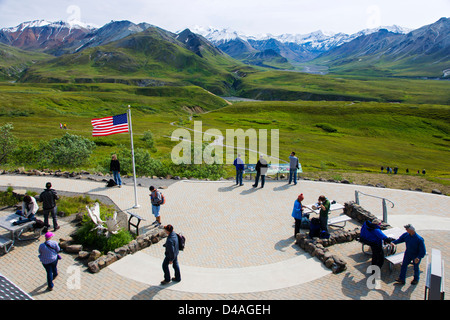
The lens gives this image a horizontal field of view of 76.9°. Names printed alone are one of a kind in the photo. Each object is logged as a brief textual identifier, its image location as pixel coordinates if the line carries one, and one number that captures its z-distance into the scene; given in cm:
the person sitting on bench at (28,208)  1293
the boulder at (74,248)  1159
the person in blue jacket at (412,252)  943
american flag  1565
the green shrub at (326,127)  9109
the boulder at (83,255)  1113
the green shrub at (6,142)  2999
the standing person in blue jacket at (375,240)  1010
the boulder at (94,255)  1099
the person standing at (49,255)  928
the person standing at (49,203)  1287
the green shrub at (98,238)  1180
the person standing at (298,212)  1252
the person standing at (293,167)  1985
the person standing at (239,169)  1975
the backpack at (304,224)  1388
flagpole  1558
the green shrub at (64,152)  3061
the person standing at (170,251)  933
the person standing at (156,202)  1366
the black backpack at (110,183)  1950
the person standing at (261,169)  1923
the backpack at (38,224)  1269
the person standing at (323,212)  1210
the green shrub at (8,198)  1600
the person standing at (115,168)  1910
